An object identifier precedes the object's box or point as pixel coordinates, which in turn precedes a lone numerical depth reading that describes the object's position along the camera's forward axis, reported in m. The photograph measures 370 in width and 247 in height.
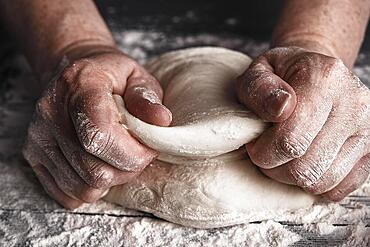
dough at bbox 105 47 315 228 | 0.43
